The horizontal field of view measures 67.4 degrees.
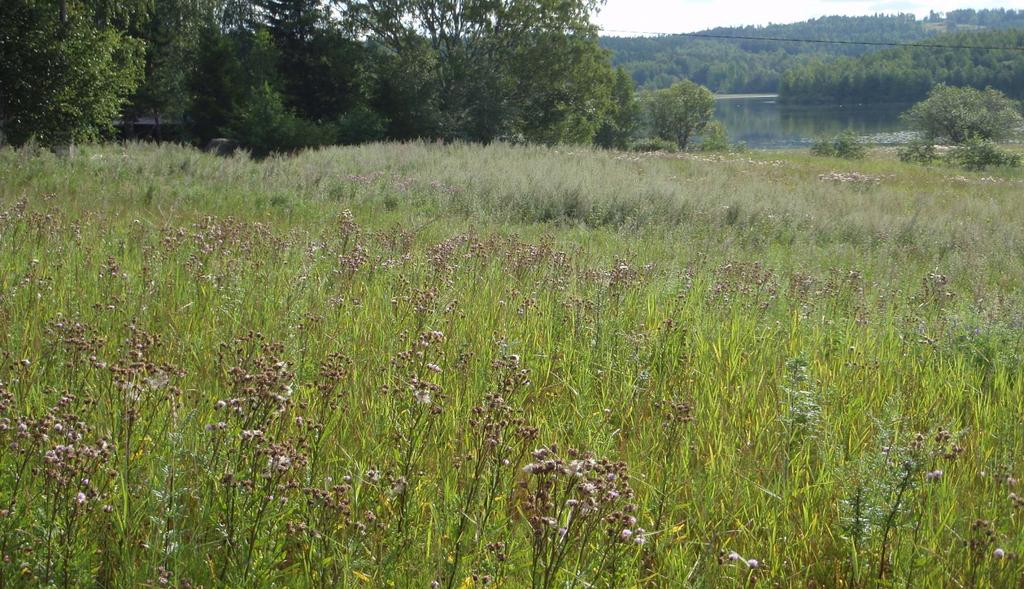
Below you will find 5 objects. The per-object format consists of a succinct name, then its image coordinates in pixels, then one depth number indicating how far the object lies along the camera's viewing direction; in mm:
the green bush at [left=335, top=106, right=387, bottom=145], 31859
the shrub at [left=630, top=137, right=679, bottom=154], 57094
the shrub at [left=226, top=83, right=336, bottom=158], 27438
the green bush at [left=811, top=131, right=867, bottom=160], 40438
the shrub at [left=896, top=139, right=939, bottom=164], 38331
